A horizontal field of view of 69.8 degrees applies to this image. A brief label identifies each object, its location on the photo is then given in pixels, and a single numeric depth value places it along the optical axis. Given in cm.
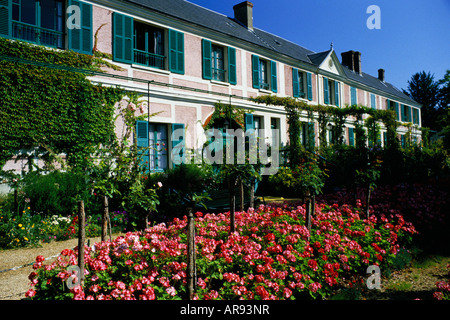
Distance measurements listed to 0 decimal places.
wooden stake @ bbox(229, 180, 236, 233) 440
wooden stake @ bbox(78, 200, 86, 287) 286
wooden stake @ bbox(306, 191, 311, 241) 473
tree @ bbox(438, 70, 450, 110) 3482
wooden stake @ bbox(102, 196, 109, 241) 391
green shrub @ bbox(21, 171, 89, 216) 663
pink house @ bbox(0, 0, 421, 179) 850
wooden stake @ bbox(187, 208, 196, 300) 290
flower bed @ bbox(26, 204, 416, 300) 288
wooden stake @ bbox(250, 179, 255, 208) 599
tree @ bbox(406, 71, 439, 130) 3678
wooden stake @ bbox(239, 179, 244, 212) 574
